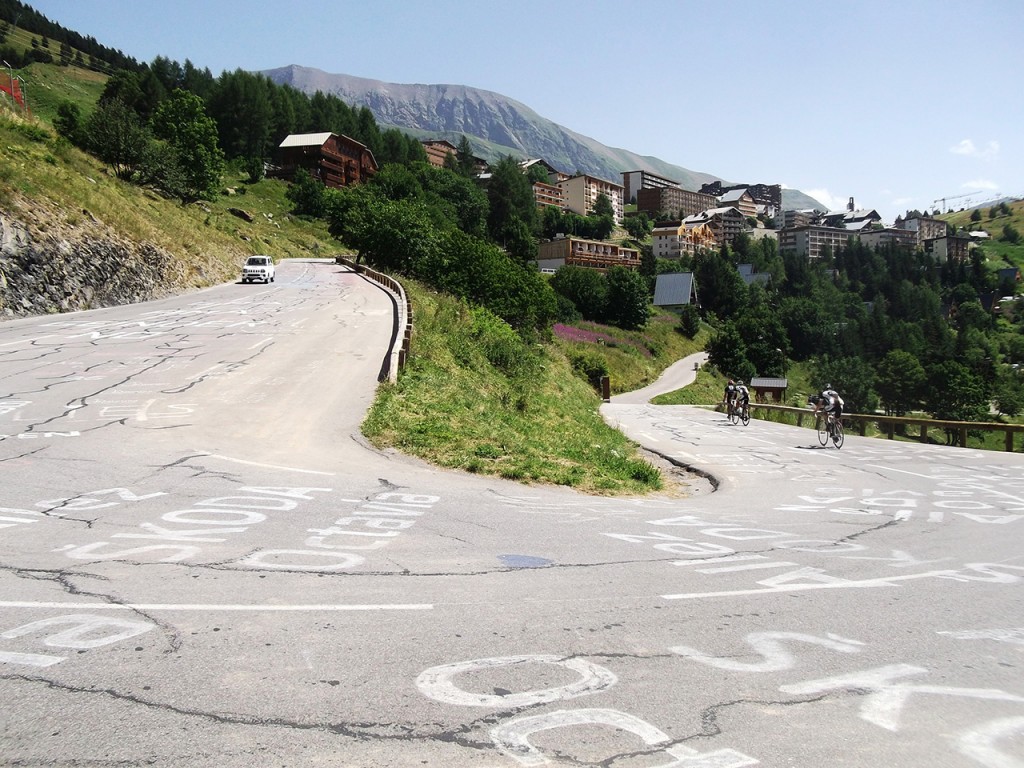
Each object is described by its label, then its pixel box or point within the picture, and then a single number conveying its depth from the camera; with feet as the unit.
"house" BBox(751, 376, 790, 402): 232.94
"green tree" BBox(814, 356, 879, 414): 344.08
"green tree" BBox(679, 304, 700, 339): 371.15
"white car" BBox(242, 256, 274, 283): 157.69
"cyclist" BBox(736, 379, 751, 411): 105.81
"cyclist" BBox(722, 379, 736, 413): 108.06
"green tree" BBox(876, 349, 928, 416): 354.13
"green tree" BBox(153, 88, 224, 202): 235.81
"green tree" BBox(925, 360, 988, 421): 330.69
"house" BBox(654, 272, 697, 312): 441.68
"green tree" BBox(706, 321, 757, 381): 301.43
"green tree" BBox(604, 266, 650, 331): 338.13
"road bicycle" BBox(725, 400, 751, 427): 105.19
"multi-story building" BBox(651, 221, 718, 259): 635.66
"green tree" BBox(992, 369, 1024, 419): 351.25
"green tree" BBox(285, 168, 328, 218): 322.14
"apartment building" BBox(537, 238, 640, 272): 504.02
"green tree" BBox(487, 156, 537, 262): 448.24
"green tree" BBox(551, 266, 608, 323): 339.57
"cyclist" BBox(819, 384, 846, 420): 74.43
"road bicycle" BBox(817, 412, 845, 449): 73.31
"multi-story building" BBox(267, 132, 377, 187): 380.72
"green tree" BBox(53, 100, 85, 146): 199.21
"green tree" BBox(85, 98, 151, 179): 195.52
